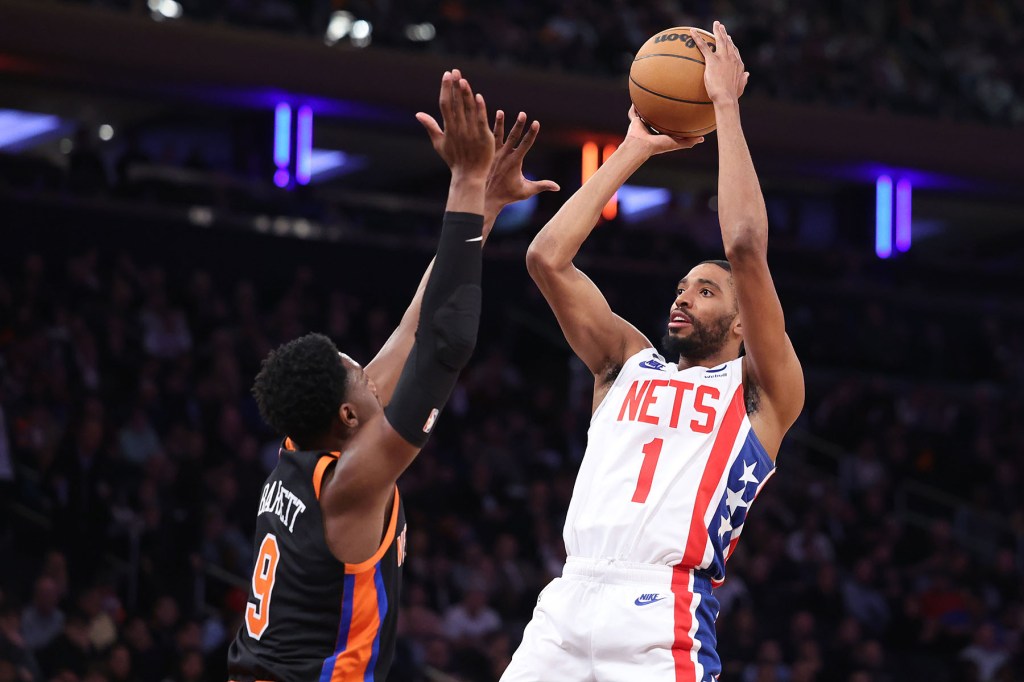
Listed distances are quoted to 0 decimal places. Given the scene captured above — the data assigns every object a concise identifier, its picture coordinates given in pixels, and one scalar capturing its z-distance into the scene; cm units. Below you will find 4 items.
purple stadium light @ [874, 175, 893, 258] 1998
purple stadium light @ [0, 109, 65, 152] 2003
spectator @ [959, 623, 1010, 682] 1305
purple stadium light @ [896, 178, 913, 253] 1992
